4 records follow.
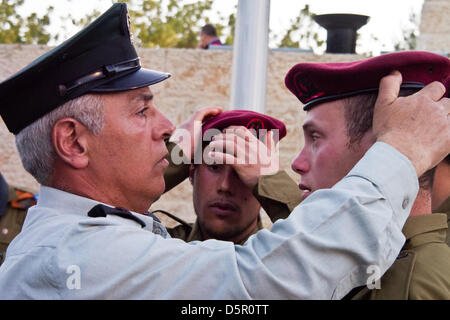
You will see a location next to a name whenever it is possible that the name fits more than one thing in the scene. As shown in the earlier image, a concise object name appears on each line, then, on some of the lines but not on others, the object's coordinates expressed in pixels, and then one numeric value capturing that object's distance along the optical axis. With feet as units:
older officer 5.22
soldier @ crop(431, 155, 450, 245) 7.91
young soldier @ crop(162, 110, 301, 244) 9.46
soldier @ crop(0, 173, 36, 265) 14.92
